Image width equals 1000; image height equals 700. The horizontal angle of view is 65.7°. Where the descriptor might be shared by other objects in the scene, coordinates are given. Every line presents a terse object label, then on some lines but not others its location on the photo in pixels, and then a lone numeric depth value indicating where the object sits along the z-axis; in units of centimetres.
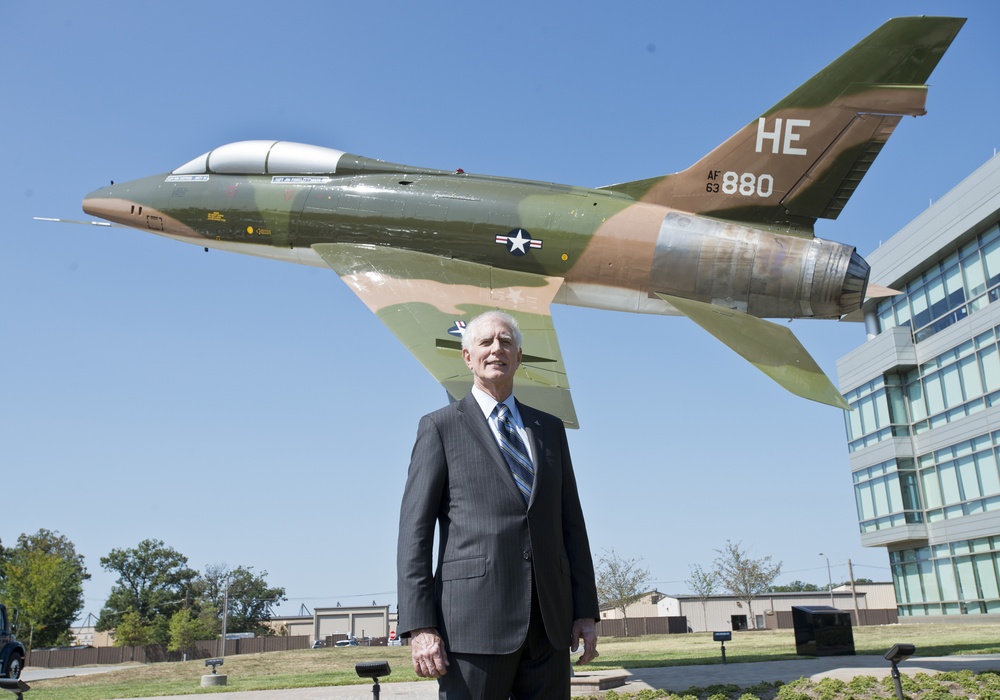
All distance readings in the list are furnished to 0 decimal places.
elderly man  338
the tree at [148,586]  8662
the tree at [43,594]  4822
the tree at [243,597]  9188
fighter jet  1005
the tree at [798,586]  14302
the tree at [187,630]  6481
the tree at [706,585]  6078
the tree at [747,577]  5734
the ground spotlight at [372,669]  742
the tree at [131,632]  6600
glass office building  2753
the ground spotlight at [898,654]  714
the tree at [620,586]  5819
